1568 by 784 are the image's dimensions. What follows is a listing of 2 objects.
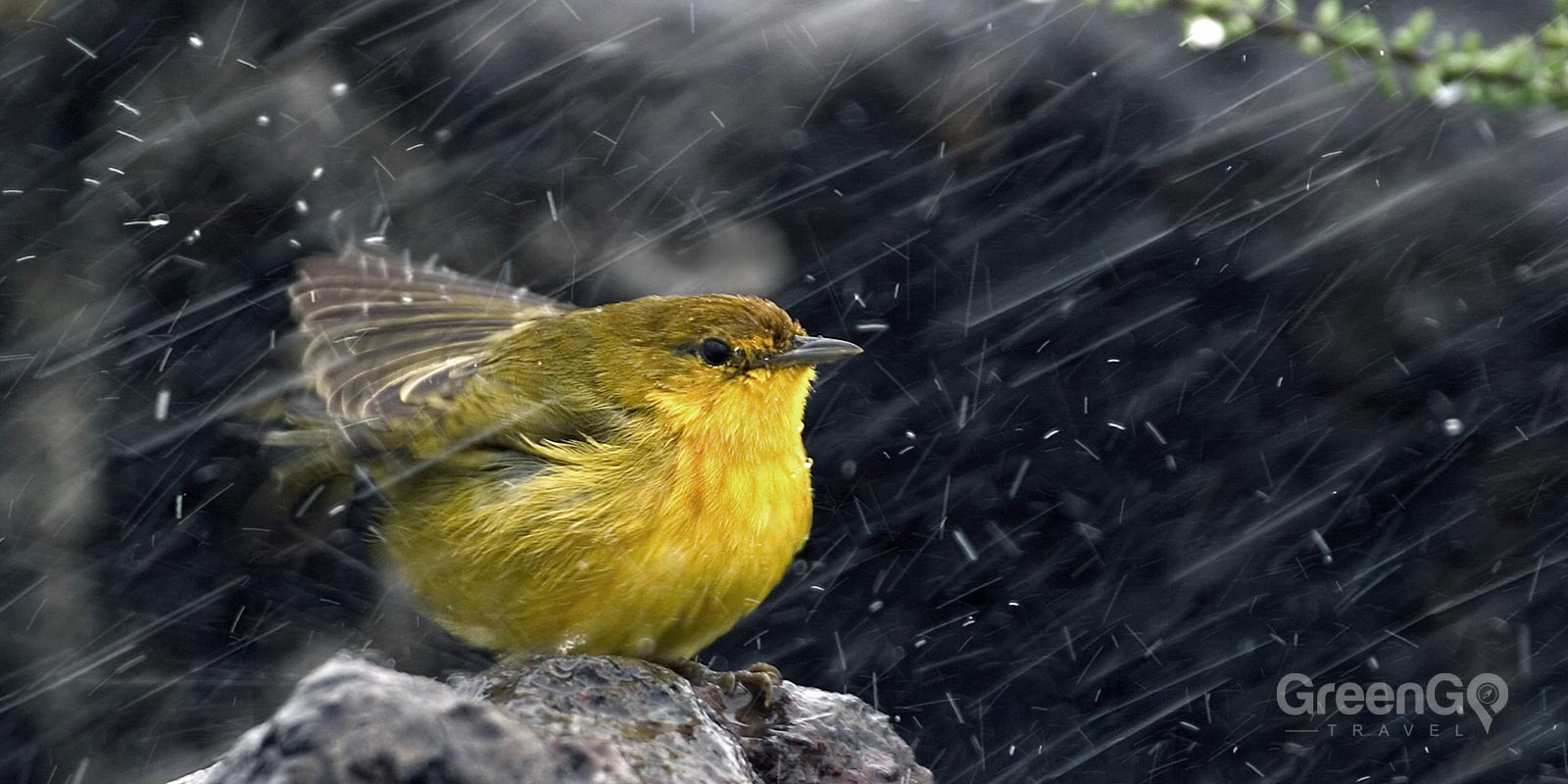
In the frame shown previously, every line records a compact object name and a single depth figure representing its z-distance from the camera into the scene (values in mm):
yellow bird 2845
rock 2761
